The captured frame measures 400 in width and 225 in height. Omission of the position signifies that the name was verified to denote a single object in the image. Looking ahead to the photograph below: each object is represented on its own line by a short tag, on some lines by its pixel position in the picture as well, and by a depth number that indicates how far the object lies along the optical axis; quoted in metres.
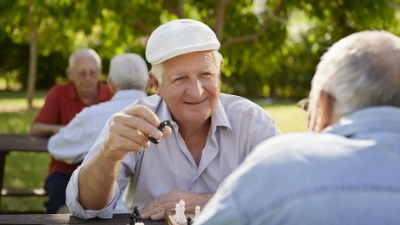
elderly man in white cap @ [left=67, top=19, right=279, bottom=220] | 3.06
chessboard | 2.70
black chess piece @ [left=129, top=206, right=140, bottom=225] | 2.77
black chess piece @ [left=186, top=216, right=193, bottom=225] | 2.64
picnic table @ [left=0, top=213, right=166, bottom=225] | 2.86
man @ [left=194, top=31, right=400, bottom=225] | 1.57
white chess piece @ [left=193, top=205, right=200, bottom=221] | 2.73
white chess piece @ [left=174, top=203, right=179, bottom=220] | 2.72
